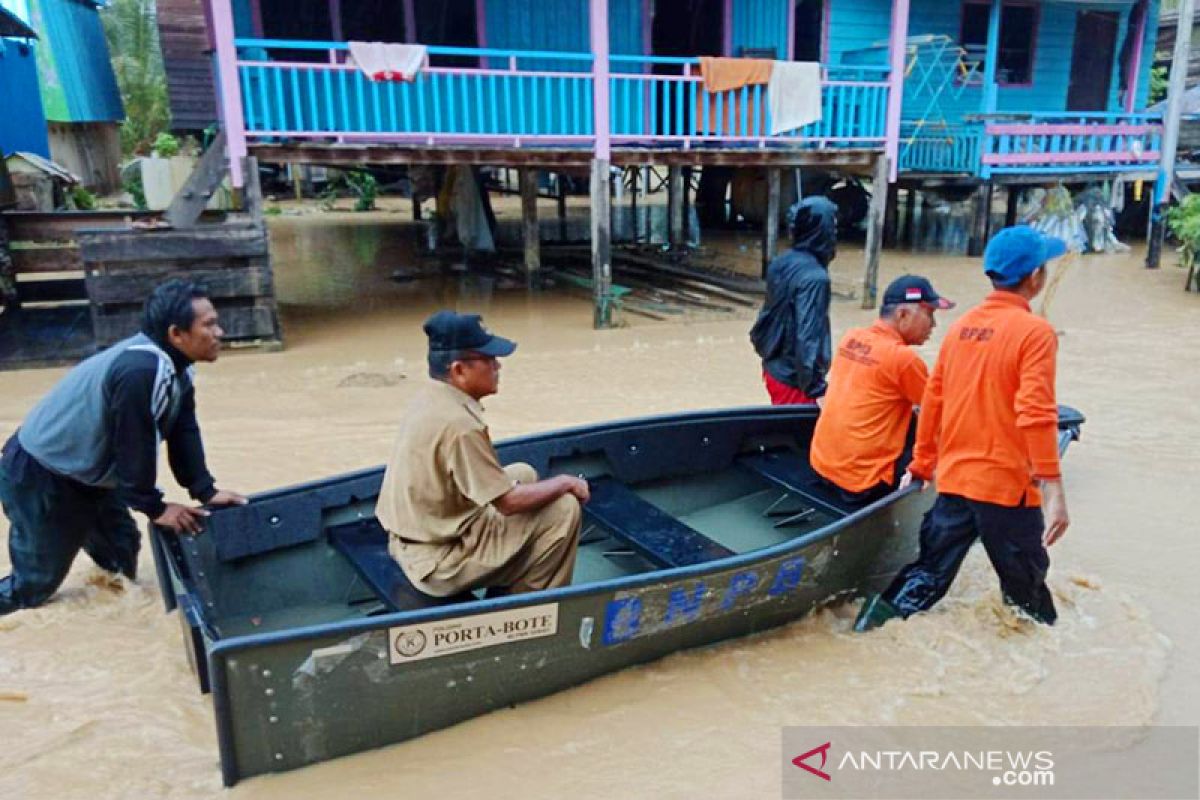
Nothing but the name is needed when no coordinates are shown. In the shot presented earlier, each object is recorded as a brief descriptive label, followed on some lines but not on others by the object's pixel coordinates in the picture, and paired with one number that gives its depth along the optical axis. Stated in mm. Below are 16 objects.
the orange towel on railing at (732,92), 10609
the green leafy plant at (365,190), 23125
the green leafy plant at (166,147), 22047
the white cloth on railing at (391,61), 9070
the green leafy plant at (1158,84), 23250
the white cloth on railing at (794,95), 10812
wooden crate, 8602
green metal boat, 3020
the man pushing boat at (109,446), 3527
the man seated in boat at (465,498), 3174
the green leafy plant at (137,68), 25359
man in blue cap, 3305
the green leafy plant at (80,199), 14359
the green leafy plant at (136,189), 18844
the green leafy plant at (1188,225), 12359
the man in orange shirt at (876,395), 4059
